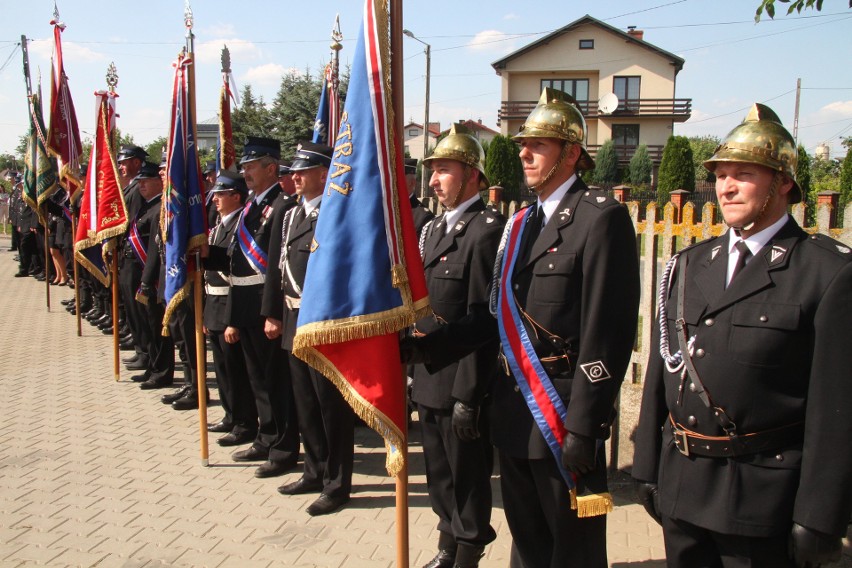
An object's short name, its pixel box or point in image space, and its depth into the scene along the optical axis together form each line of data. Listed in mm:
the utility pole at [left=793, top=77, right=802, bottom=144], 42031
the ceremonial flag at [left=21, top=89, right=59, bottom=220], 10602
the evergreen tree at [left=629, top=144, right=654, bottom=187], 36281
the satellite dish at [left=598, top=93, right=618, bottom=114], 32256
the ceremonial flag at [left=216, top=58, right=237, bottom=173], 8359
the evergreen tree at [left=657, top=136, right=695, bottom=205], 29391
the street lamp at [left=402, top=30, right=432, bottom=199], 26334
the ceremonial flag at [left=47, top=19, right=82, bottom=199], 9875
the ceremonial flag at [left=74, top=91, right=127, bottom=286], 7770
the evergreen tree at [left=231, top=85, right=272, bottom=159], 26344
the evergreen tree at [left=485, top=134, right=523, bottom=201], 31161
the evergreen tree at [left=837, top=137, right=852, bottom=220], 14633
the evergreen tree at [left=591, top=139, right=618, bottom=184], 36812
